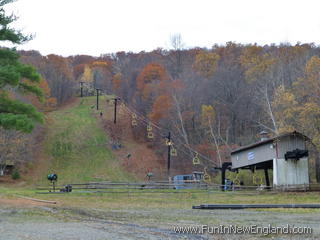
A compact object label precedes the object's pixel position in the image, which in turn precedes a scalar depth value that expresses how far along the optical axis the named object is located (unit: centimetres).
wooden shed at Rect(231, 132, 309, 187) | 3625
